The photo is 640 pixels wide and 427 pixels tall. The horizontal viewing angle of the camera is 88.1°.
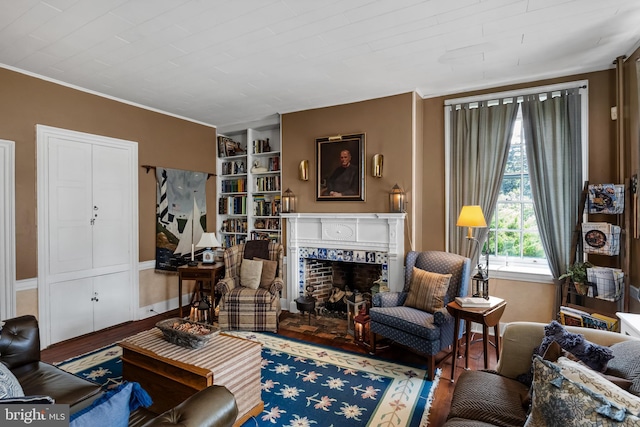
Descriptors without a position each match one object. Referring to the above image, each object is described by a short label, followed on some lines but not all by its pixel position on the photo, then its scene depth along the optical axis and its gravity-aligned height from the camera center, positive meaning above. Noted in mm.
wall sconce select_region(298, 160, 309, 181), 4473 +580
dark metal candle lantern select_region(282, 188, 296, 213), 4602 +163
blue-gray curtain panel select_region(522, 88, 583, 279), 3270 +439
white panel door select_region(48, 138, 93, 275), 3512 +100
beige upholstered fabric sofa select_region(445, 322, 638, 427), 1586 -968
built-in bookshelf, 5031 +441
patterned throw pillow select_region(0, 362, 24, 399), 1231 -684
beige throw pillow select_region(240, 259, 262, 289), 4195 -768
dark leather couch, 1271 -865
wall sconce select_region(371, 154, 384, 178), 3953 +571
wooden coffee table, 2082 -1025
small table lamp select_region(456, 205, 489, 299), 2971 -104
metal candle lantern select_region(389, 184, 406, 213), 3787 +144
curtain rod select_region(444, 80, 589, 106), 3269 +1258
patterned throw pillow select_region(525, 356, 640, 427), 1133 -710
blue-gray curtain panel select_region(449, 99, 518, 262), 3600 +599
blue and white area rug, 2287 -1413
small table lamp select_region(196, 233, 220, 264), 4462 -410
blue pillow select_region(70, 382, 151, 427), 1005 -624
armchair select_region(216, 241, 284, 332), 3904 -1119
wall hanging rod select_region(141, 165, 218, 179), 4424 +637
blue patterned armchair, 2811 -950
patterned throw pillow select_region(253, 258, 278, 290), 4254 -776
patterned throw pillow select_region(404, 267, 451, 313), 3133 -775
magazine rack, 2898 -427
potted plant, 3064 -624
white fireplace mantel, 3916 -340
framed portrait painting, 4133 +578
